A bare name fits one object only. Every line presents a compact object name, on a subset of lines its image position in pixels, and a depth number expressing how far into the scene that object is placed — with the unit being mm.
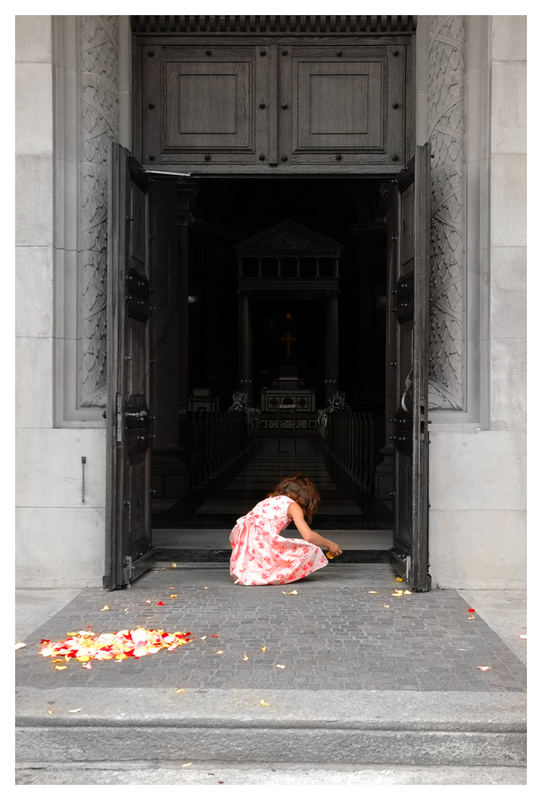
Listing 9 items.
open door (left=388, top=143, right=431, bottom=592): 6805
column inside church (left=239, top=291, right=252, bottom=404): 29406
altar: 29312
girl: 7035
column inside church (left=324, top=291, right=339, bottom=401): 29531
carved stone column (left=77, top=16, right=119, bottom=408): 7504
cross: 32375
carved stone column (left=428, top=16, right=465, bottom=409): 7445
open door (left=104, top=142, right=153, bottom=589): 6883
